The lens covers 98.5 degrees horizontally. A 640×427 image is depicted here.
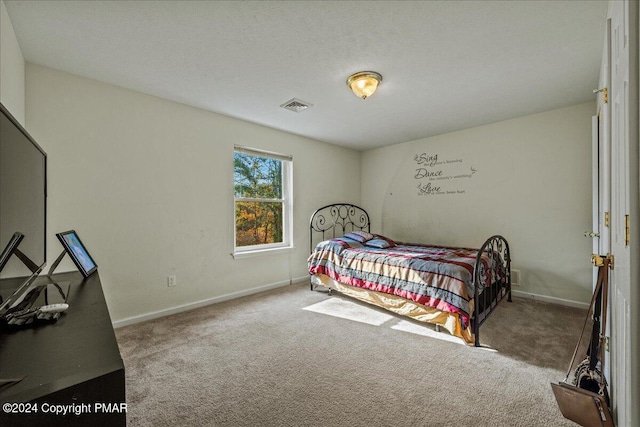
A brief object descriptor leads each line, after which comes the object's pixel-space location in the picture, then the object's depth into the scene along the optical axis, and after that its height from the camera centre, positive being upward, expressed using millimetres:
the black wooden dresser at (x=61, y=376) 596 -393
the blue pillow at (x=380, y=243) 3768 -419
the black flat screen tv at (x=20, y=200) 858 +63
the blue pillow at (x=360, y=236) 3954 -339
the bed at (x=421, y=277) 2361 -667
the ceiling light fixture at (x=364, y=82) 2377 +1151
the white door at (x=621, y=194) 832 +60
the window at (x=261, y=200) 3680 +198
